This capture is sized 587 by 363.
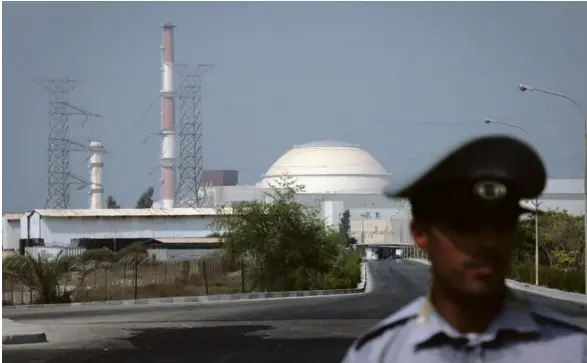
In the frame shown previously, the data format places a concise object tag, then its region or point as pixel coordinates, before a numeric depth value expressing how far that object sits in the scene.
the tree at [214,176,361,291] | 29.56
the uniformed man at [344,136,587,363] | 4.24
